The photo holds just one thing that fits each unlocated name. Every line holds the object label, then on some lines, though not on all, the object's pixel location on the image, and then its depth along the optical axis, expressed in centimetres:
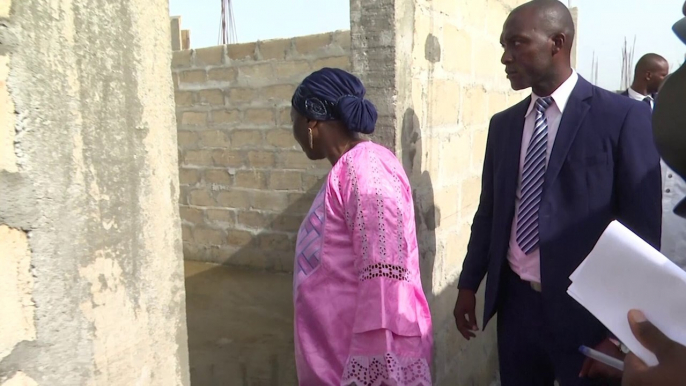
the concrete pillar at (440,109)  206
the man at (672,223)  206
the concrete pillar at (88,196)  81
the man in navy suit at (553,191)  171
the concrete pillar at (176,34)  649
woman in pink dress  149
